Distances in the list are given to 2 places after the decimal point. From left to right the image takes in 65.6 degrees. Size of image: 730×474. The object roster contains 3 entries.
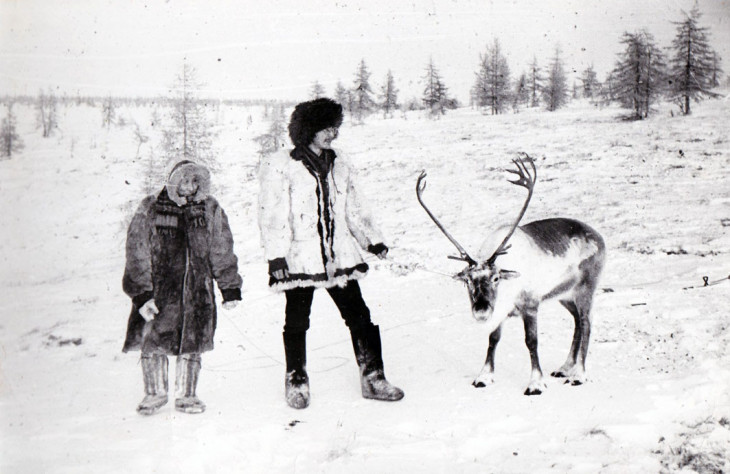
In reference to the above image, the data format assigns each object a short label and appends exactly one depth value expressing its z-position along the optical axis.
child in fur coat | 2.76
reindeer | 2.99
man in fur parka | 2.98
